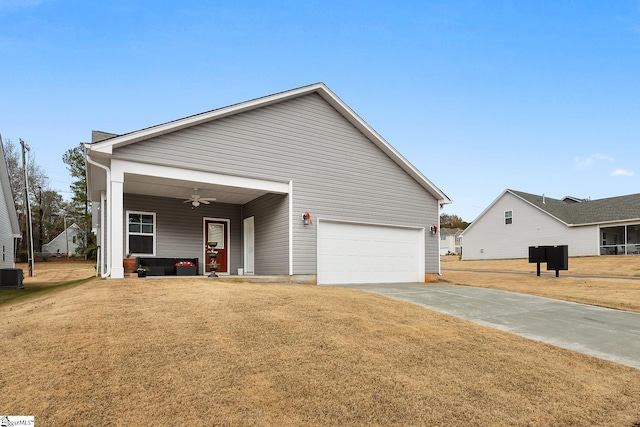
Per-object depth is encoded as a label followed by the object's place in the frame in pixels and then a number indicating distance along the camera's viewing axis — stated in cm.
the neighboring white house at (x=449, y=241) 6681
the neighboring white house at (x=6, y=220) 2088
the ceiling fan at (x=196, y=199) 1277
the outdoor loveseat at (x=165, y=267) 1253
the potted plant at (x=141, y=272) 1075
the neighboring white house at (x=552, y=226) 2878
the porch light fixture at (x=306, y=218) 1247
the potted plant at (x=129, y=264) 1076
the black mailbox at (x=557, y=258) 1709
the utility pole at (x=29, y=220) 2562
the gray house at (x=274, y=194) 1082
